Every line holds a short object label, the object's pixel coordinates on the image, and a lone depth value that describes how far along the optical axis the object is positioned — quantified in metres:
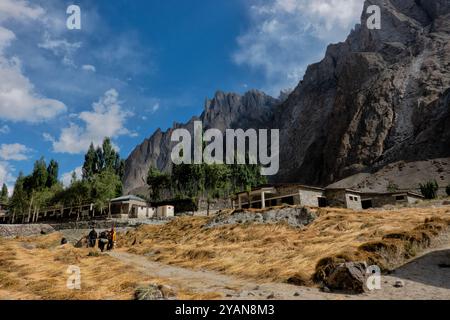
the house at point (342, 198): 48.25
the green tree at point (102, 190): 61.19
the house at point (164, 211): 57.33
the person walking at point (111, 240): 27.42
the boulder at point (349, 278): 10.34
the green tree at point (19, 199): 68.00
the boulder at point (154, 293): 9.19
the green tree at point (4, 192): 109.91
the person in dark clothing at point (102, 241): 26.70
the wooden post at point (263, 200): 48.09
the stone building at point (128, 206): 62.32
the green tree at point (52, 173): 77.54
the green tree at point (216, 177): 61.76
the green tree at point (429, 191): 54.37
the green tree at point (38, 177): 68.94
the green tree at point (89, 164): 86.19
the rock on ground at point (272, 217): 26.73
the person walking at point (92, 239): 27.92
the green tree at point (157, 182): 77.81
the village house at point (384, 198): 50.47
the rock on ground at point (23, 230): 41.22
